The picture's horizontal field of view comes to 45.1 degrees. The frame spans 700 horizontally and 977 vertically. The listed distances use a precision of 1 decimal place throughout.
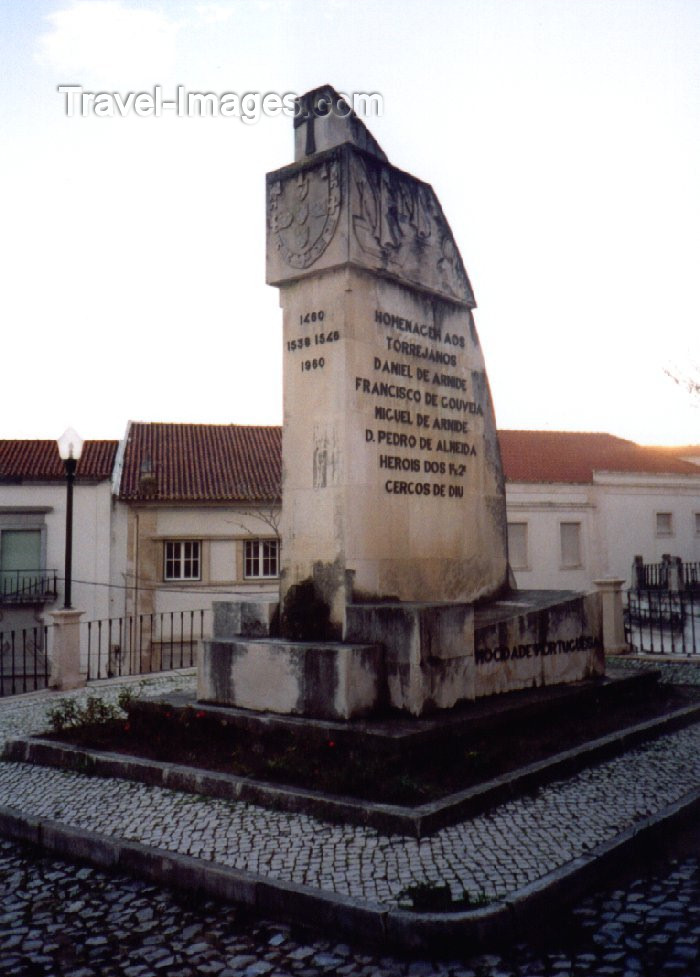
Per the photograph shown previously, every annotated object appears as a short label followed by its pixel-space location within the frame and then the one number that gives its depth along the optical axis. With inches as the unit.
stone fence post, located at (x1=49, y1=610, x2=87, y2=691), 437.7
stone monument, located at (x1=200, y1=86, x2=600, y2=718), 247.3
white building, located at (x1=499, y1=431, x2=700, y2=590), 1353.3
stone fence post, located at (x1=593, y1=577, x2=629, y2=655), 507.5
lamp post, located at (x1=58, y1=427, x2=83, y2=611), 461.7
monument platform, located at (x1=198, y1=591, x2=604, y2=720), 240.1
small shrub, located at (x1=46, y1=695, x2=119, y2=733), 288.7
